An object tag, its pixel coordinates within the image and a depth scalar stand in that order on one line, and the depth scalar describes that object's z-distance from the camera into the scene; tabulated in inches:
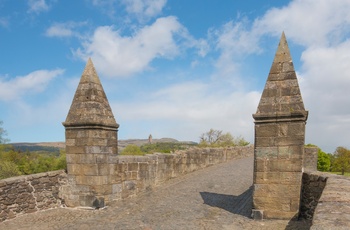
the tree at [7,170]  1165.8
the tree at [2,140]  1701.8
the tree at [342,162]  1243.2
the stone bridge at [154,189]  215.0
